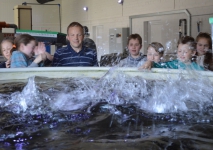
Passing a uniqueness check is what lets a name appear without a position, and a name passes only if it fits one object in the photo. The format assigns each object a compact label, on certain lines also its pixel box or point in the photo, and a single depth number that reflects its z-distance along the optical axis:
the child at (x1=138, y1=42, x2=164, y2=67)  2.72
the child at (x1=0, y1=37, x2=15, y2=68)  2.97
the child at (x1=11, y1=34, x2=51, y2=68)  2.61
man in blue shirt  2.86
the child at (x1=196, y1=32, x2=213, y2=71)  2.46
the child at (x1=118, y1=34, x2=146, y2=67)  2.91
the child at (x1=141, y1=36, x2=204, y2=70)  2.44
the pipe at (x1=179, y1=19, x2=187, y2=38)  6.63
